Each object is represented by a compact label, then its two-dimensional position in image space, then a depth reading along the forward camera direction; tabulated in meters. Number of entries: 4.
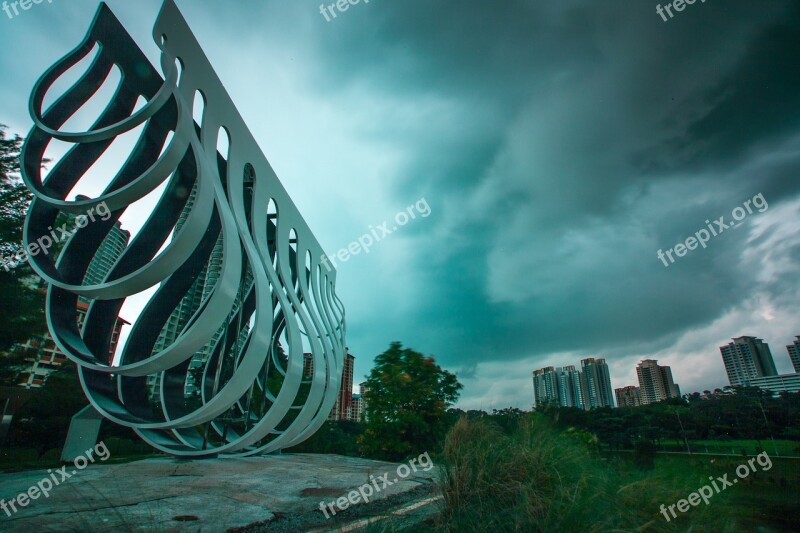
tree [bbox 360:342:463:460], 12.16
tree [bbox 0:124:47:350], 8.99
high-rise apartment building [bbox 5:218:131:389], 10.11
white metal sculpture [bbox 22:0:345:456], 6.32
